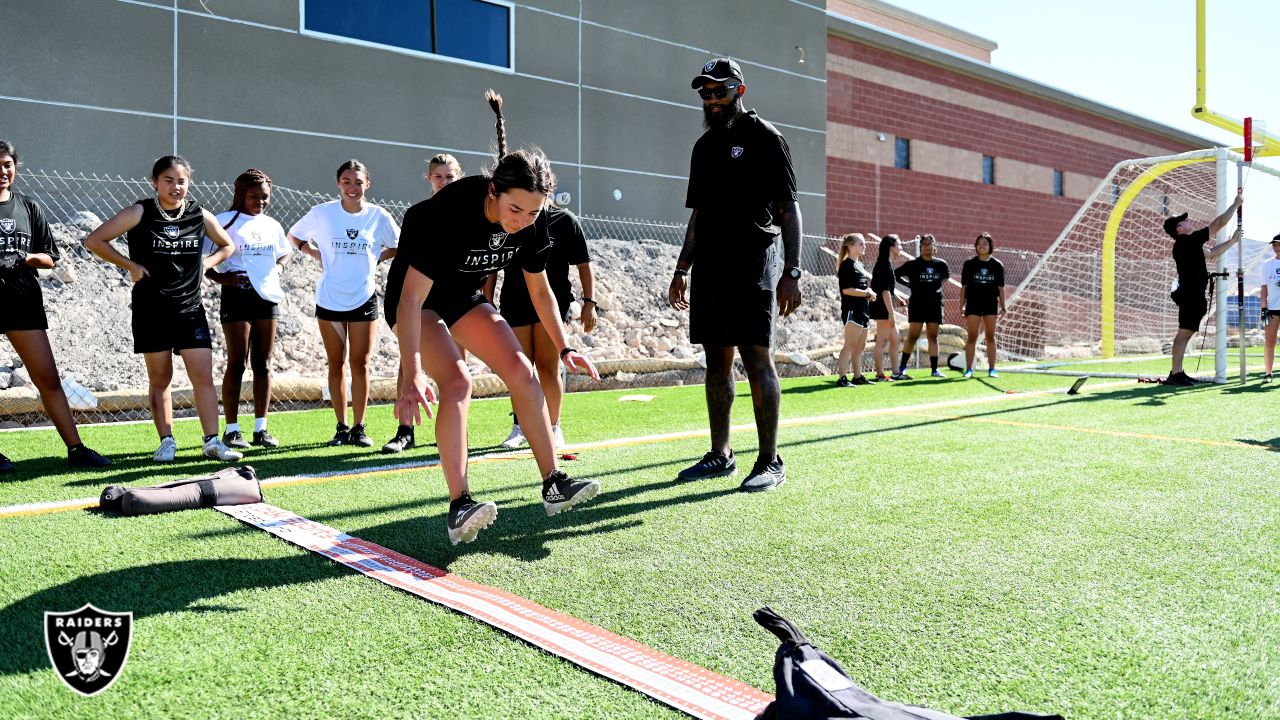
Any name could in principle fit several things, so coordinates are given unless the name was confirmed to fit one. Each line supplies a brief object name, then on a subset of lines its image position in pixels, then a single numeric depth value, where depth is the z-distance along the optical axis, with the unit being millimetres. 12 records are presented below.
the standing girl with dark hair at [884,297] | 12000
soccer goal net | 12156
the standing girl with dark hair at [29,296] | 5258
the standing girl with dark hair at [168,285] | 5461
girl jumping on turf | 3350
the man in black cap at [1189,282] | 10242
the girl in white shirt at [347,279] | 6340
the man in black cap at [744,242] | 4652
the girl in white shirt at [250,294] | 6223
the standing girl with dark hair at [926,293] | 12453
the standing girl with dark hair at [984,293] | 12359
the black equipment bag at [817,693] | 1729
